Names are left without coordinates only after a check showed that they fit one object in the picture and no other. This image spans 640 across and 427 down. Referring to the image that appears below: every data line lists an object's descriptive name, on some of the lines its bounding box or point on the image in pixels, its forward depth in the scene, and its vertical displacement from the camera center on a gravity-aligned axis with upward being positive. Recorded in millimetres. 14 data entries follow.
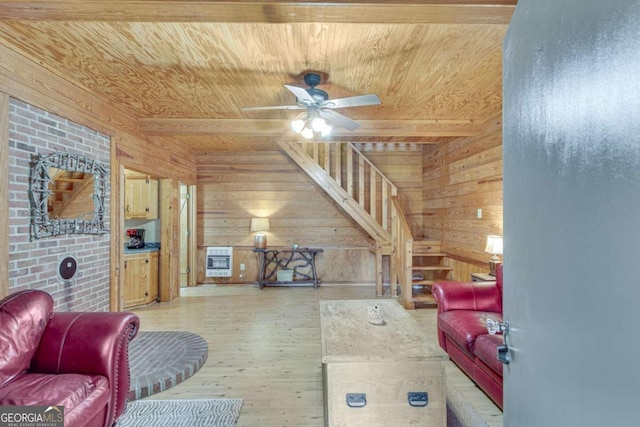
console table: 5469 -953
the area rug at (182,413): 1939 -1348
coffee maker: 4699 -346
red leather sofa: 2012 -882
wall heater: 5566 -880
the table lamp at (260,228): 5328 -217
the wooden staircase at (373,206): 4703 +154
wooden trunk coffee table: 1613 -948
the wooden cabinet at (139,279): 4199 -899
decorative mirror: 2348 +208
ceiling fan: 2455 +962
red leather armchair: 1490 -797
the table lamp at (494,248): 3195 -366
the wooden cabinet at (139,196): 4641 +332
